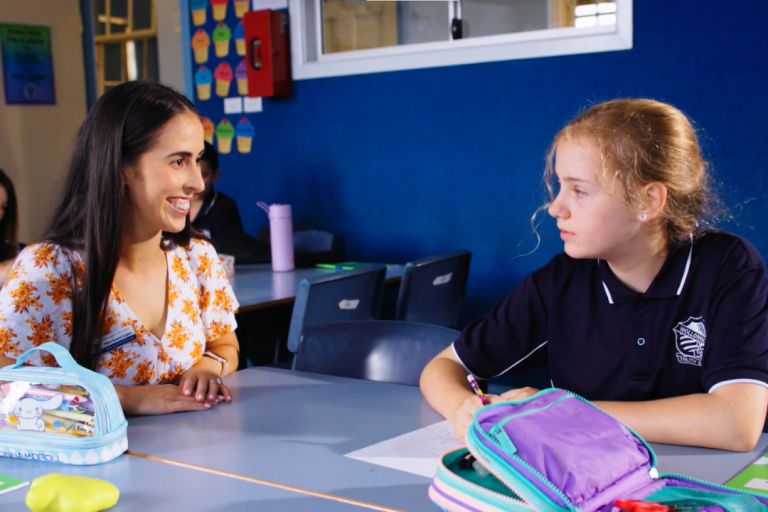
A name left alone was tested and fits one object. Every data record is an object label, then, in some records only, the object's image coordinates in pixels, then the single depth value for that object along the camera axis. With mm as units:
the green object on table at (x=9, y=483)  1359
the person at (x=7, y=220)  3607
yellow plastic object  1236
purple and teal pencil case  1083
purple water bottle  3881
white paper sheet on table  1423
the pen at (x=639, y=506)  1091
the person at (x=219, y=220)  4039
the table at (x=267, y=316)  3416
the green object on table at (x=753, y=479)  1312
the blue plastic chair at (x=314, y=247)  4035
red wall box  4406
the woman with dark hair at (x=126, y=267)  1800
